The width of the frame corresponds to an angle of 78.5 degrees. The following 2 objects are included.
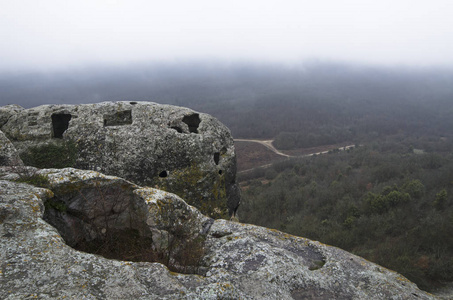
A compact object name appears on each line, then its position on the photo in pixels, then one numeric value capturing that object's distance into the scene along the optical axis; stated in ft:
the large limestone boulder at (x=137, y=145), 36.04
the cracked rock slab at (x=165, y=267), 12.59
